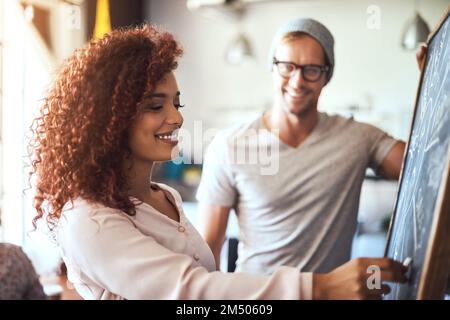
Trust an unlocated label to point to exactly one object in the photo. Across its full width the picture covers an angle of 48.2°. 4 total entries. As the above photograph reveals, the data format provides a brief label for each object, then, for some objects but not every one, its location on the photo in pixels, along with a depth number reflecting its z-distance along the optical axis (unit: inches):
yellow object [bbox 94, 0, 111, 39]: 132.3
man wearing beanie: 45.8
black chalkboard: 21.5
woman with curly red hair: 23.8
